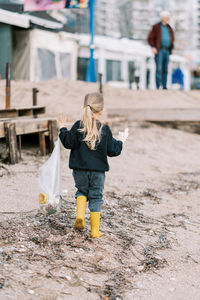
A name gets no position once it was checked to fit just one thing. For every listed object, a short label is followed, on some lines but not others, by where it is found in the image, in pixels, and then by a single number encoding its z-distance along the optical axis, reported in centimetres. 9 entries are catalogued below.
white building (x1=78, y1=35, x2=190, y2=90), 2137
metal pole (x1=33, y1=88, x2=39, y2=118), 751
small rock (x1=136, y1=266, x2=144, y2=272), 326
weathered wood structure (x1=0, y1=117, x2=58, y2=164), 587
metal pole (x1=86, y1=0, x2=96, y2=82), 1482
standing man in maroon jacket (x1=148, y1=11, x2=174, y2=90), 1129
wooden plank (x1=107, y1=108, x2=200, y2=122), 1007
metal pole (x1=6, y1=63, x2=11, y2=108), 705
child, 358
